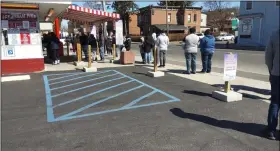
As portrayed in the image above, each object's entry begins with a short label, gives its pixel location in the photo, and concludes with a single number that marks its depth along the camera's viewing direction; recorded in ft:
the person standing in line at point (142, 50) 43.19
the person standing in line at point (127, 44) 46.48
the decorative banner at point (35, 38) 35.83
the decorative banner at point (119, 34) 47.11
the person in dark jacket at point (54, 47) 44.52
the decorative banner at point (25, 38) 35.12
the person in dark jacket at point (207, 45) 31.32
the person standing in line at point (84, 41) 47.03
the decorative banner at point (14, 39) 34.27
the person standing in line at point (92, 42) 46.80
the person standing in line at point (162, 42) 36.90
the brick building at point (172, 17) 173.27
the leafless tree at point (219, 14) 202.05
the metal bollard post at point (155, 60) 30.22
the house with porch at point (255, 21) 92.22
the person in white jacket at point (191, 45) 31.02
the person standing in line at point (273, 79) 12.07
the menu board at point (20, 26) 34.14
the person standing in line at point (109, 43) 54.15
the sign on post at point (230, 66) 19.42
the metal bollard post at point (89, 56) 35.77
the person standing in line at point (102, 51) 49.63
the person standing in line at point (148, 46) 40.81
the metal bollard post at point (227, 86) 20.07
